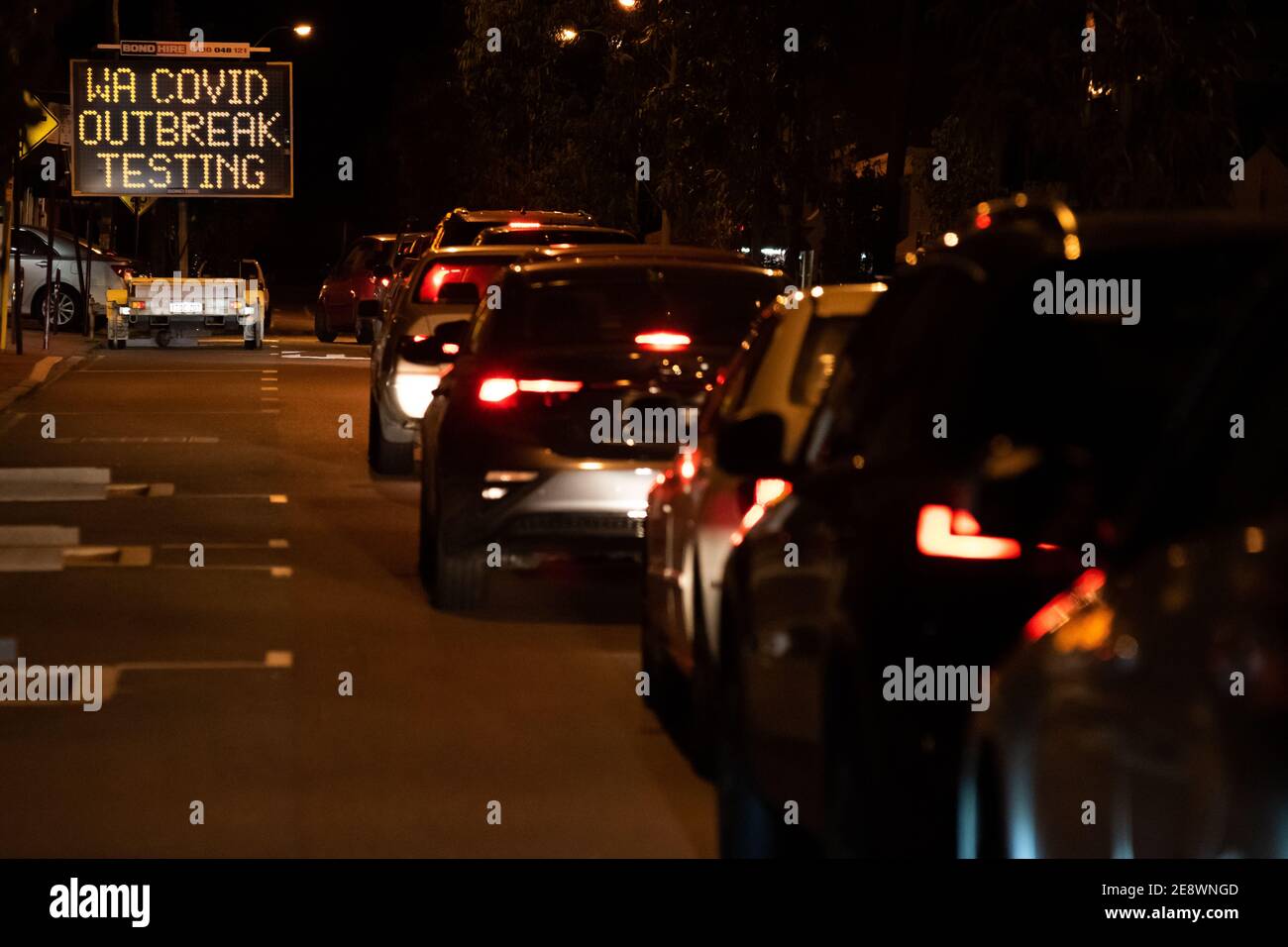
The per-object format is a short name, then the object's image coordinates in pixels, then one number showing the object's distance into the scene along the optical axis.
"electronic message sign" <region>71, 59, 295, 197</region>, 41.91
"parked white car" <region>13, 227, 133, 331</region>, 42.34
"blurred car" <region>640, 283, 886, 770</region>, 8.48
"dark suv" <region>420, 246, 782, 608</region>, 11.15
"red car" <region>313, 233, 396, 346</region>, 41.09
